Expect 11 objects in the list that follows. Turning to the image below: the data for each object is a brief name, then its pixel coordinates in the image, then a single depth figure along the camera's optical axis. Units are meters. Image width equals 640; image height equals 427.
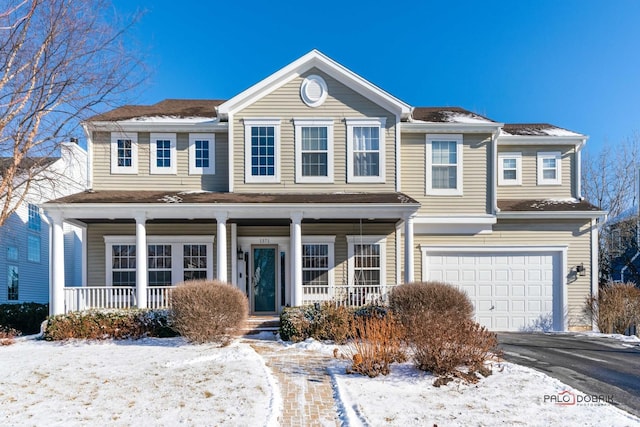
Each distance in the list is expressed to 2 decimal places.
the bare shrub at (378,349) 6.52
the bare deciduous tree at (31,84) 8.44
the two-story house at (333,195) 12.15
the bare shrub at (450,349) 6.29
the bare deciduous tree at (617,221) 19.69
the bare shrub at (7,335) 9.60
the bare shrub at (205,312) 8.85
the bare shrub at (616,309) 12.20
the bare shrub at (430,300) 8.92
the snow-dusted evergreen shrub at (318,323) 9.18
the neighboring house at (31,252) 15.27
